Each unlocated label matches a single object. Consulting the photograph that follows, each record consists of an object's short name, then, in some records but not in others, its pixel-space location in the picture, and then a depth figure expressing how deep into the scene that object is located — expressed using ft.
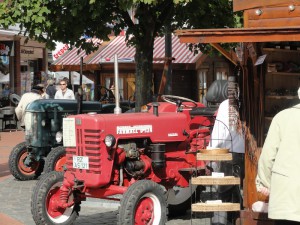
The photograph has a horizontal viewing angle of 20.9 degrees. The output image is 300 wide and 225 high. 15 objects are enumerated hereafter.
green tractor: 45.55
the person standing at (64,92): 56.95
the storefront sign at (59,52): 106.20
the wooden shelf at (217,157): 26.45
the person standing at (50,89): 76.07
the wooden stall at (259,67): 23.97
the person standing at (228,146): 27.55
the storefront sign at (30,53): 117.70
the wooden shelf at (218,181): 26.32
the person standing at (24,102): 53.52
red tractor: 27.89
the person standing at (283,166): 17.40
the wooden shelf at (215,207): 26.30
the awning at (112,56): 95.20
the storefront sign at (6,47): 108.58
